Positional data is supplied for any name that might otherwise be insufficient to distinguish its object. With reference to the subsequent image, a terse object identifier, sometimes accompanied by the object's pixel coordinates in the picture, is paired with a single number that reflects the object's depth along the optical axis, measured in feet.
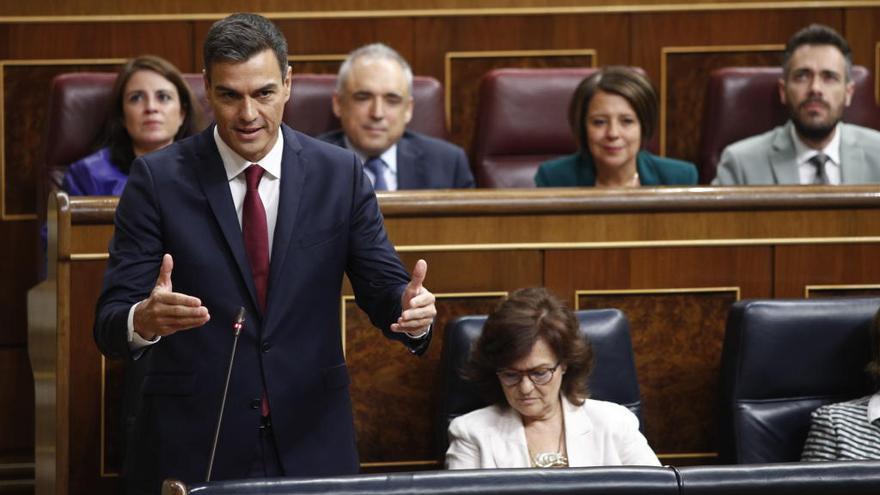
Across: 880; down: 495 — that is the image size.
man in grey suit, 58.50
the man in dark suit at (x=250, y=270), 52.63
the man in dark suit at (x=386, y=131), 58.46
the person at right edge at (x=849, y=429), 54.72
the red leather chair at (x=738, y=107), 59.75
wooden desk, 55.47
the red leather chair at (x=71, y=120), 58.54
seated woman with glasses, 54.42
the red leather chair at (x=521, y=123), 59.63
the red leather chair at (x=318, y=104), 59.29
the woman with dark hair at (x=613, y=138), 57.85
